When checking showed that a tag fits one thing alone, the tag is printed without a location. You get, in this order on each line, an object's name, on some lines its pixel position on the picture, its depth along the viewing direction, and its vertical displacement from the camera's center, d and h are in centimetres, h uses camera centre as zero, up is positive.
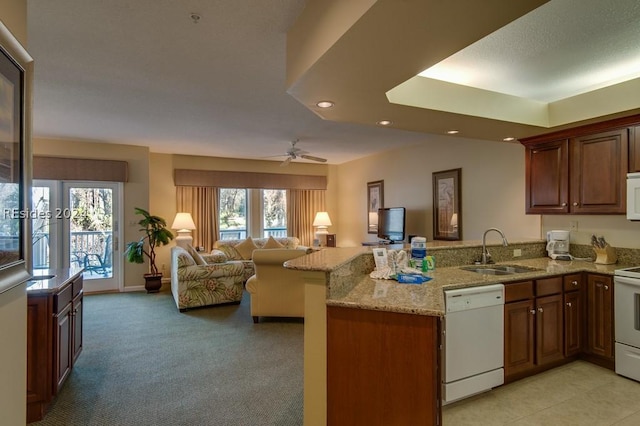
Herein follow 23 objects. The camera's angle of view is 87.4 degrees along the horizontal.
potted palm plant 575 -56
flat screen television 578 -21
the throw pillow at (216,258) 608 -83
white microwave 292 +13
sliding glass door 562 -29
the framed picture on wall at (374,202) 681 +21
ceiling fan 575 +102
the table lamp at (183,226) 649 -26
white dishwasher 241 -97
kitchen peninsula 183 -80
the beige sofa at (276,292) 426 -102
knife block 330 -44
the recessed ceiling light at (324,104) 262 +86
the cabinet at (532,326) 271 -97
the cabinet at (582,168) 309 +45
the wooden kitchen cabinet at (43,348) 232 -97
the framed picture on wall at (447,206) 508 +9
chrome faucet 337 -44
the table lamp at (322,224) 783 -28
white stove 273 -91
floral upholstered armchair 482 -103
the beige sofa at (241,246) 683 -70
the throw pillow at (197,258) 535 -73
